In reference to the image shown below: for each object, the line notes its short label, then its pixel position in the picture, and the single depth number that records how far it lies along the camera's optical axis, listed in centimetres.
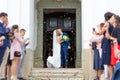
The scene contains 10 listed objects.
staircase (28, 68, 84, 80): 684
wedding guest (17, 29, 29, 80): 630
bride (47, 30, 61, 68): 787
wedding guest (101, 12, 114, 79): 462
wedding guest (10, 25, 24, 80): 553
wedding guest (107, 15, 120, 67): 430
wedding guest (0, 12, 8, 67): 489
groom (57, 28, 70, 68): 834
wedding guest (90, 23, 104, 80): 558
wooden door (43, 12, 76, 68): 997
